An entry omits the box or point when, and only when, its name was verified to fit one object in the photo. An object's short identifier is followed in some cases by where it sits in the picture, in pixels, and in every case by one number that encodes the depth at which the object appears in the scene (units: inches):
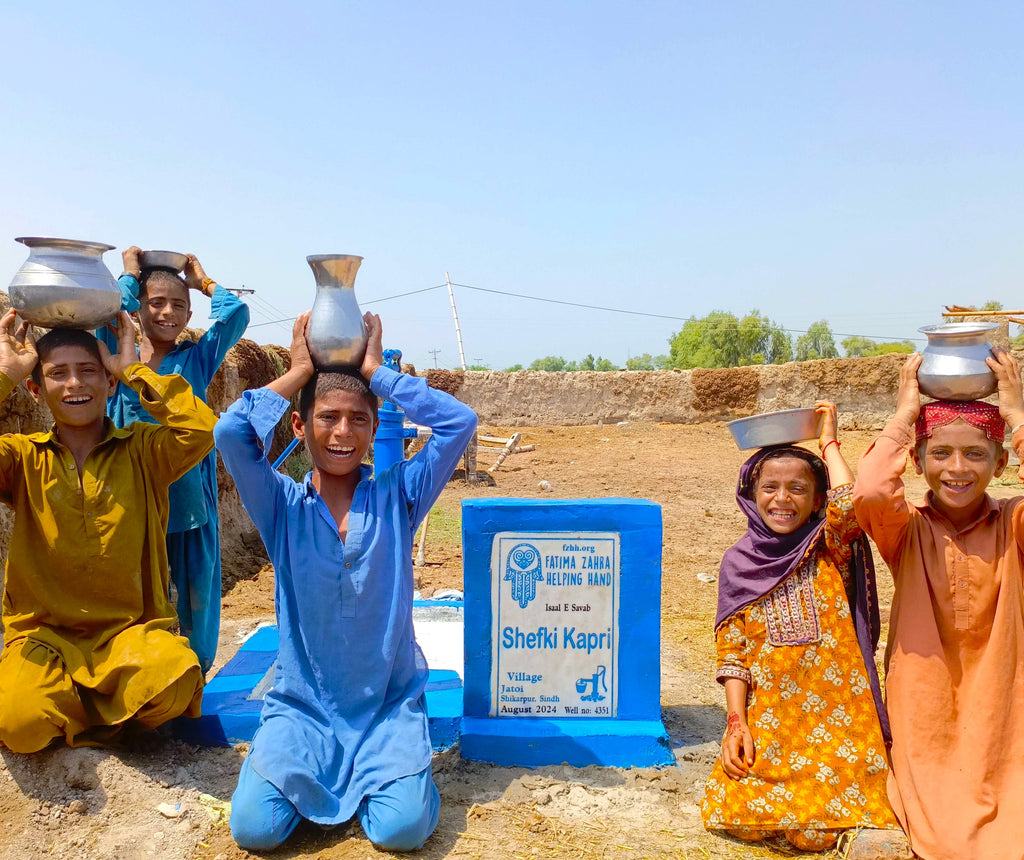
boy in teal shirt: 135.6
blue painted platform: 127.2
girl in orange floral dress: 101.6
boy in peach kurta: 97.7
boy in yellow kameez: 110.8
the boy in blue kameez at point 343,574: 103.7
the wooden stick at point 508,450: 485.0
